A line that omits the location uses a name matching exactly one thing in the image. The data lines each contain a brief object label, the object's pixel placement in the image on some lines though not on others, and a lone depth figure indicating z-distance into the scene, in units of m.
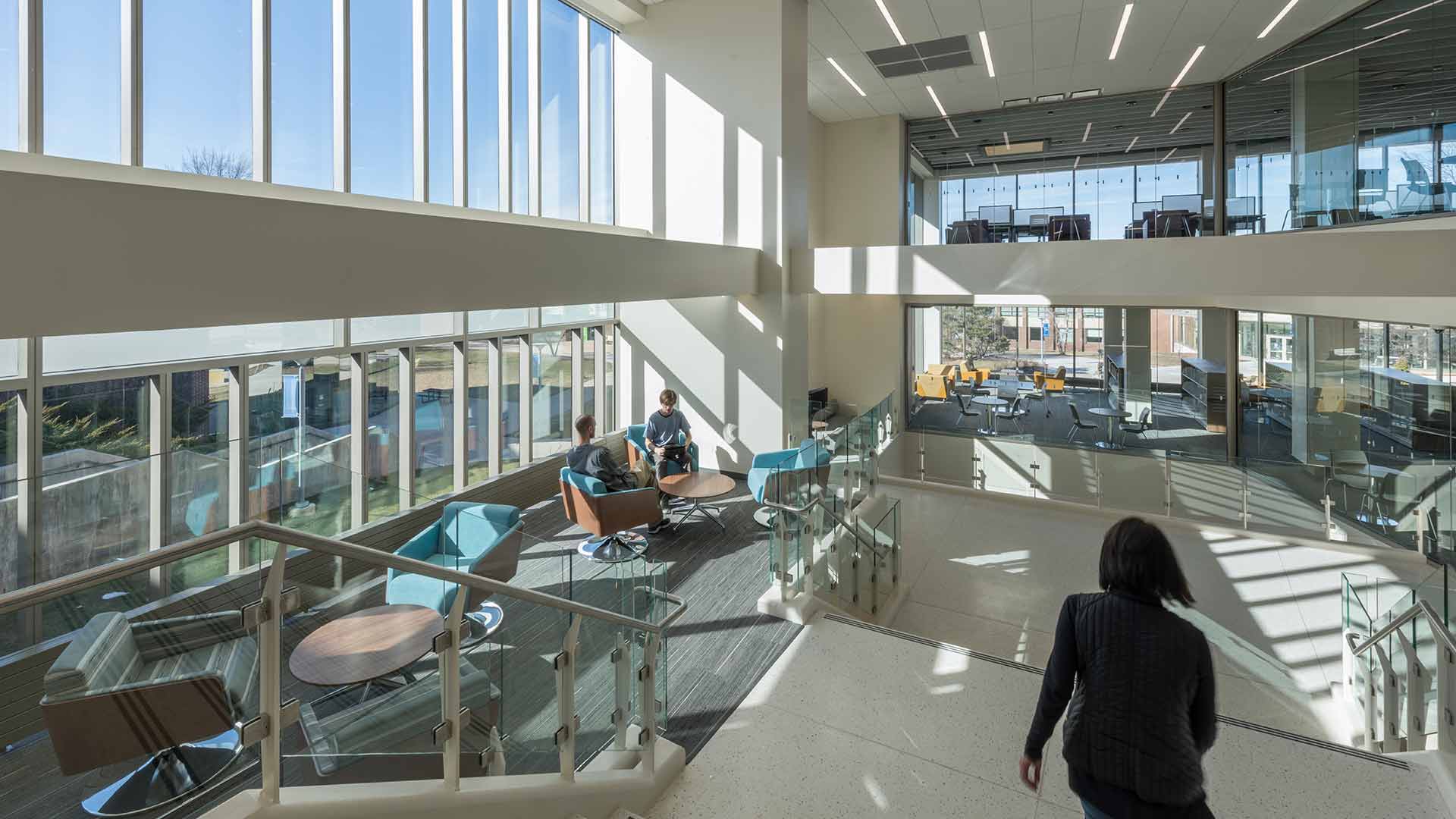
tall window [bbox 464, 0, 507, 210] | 7.62
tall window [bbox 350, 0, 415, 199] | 6.37
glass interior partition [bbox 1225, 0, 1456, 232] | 7.56
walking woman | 1.99
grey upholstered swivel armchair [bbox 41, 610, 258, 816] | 1.56
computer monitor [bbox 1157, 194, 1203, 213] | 13.27
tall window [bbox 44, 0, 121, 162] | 4.37
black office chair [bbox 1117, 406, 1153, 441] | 13.95
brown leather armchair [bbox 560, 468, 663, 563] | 6.33
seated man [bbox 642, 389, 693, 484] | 7.94
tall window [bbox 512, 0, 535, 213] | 8.17
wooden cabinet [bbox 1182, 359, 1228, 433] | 13.20
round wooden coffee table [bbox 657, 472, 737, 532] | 7.09
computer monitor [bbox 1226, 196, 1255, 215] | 11.88
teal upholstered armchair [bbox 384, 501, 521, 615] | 4.12
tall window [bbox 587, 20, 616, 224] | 9.69
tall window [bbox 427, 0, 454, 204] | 7.16
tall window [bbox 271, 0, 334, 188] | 5.67
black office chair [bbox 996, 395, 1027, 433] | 14.88
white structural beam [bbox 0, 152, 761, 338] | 3.39
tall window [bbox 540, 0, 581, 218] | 8.74
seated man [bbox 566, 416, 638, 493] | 6.62
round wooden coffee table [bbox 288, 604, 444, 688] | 2.01
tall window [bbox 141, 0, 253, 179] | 4.89
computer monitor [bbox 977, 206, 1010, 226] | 14.70
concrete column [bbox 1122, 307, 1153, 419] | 13.87
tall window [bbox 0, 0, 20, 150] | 4.15
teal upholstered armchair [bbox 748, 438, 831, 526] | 5.82
